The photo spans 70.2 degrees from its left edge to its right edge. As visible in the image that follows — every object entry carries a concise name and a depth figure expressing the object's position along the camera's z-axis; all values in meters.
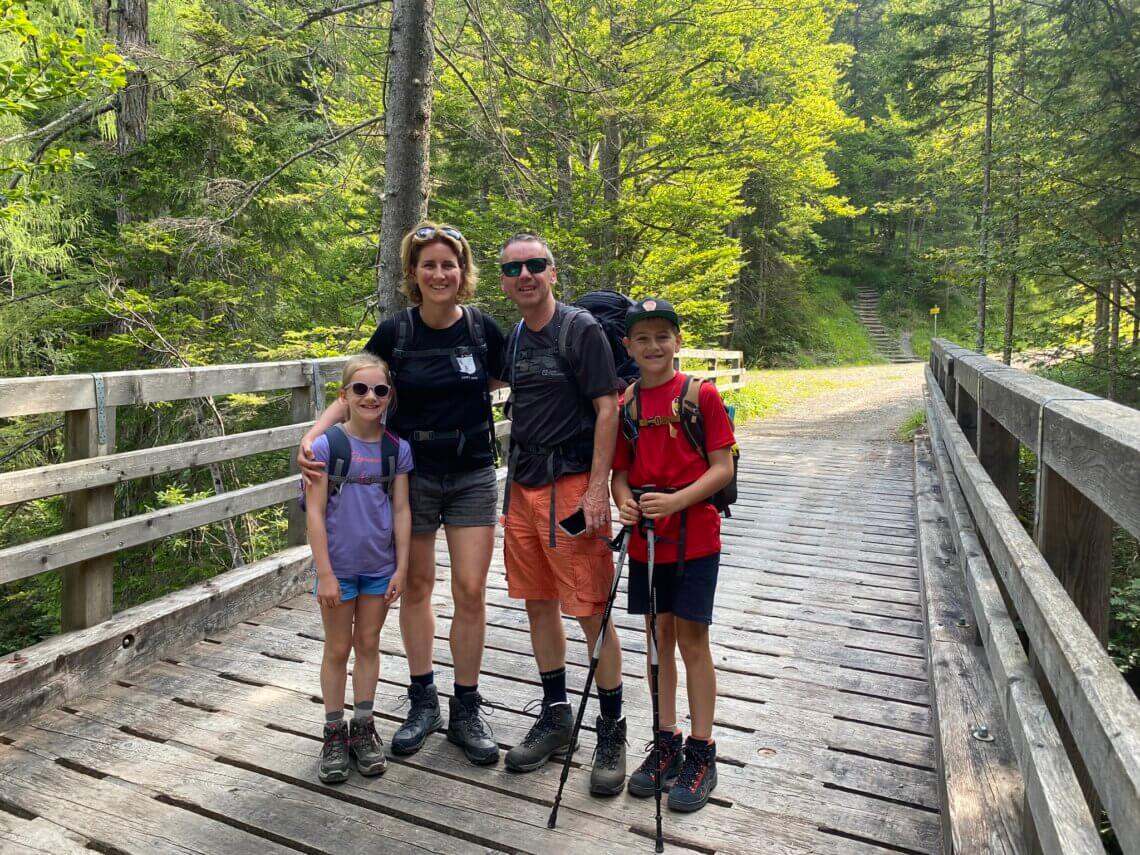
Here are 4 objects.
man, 3.00
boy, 2.85
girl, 3.07
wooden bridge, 1.96
